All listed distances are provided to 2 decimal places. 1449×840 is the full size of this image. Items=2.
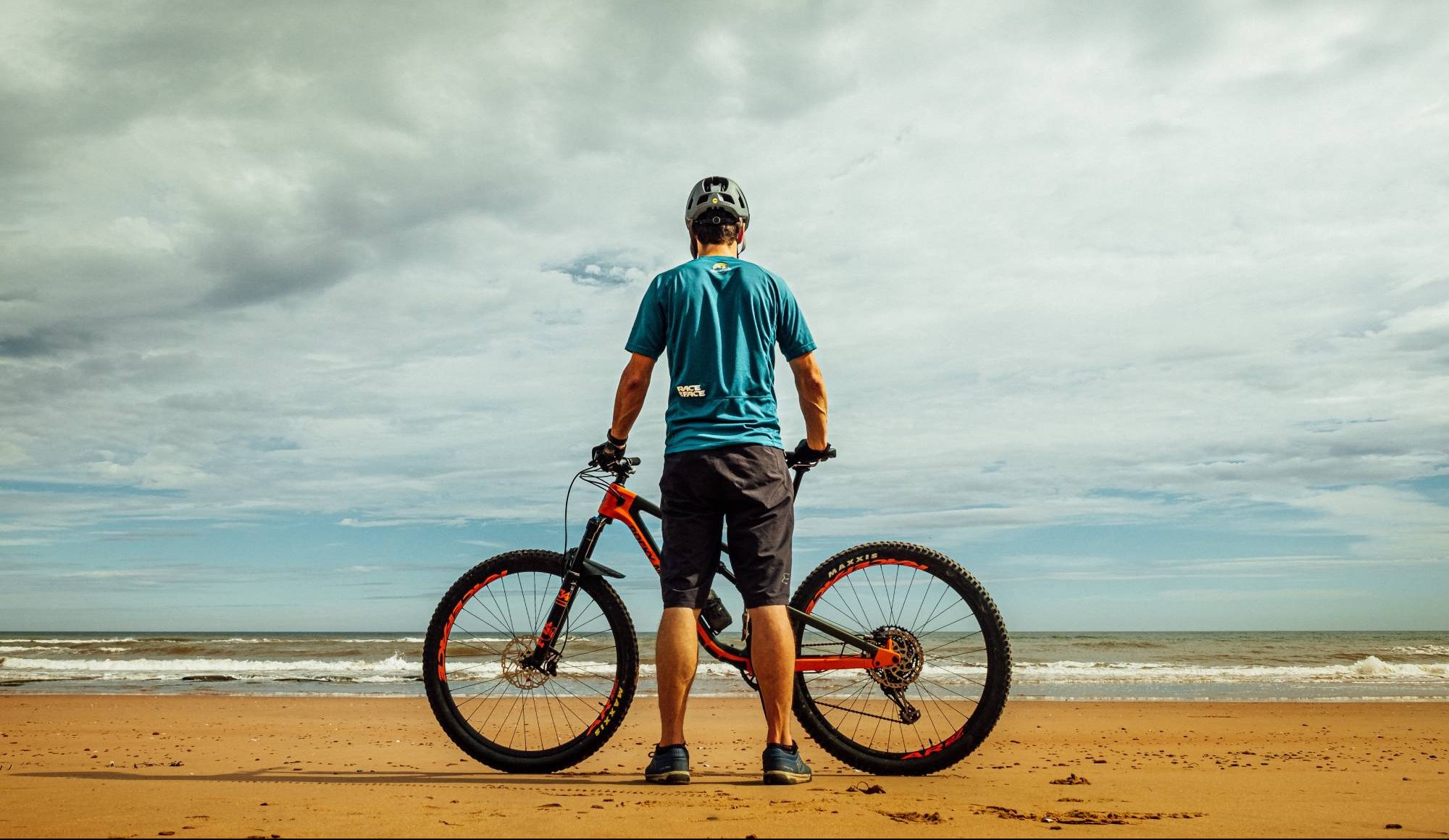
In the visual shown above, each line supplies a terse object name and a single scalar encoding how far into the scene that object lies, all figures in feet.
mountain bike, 12.21
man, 10.75
